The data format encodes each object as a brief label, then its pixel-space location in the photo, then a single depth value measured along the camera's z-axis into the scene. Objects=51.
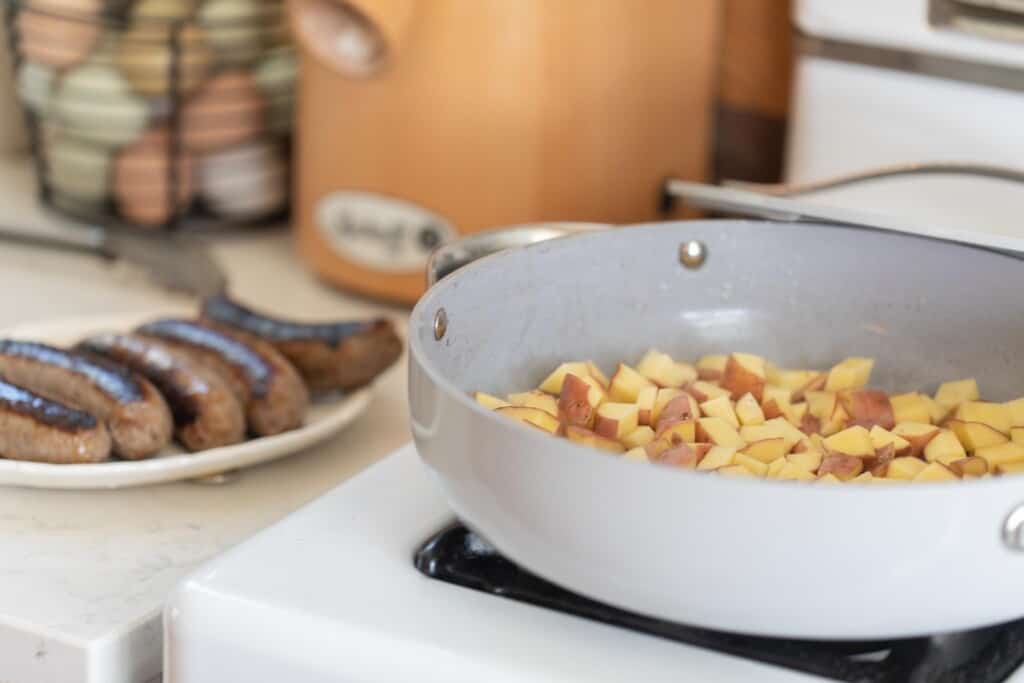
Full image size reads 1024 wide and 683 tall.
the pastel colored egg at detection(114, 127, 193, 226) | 1.43
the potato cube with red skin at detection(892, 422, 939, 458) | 1.06
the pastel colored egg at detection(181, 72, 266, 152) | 1.43
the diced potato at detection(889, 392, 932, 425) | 1.09
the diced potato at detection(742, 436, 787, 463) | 1.04
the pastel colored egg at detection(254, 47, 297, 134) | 1.45
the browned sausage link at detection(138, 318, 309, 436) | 1.18
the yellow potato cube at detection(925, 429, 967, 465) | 1.04
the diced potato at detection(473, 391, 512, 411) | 1.04
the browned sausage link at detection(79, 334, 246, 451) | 1.16
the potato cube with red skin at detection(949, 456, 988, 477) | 1.03
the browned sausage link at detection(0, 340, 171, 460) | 1.13
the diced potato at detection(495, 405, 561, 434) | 1.03
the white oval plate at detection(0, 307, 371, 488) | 1.12
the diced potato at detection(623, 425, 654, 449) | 1.05
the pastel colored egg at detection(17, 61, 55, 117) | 1.44
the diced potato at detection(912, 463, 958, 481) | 1.01
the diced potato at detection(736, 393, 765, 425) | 1.07
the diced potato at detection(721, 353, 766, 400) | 1.10
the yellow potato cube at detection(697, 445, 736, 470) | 1.02
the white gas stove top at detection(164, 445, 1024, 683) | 0.95
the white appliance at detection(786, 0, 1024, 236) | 1.23
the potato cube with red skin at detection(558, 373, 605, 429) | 1.05
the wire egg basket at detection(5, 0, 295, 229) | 1.41
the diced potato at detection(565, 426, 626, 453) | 1.03
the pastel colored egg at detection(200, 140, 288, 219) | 1.46
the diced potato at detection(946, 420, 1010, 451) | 1.06
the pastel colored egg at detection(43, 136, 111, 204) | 1.44
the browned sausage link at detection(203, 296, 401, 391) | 1.22
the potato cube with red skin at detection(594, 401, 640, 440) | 1.05
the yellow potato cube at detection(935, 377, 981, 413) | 1.10
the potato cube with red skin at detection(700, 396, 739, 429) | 1.07
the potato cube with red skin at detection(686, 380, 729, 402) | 1.08
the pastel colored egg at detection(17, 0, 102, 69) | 1.41
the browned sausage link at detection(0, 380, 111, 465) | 1.12
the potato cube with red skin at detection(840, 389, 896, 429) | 1.08
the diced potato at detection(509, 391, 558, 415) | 1.06
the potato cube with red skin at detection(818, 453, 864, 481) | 1.02
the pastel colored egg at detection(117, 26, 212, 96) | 1.41
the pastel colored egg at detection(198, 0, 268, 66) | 1.42
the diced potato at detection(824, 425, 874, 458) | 1.05
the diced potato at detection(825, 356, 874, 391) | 1.11
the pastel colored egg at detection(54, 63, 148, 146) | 1.41
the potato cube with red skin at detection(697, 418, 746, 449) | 1.05
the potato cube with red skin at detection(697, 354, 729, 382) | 1.12
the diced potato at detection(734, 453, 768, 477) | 1.02
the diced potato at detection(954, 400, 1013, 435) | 1.07
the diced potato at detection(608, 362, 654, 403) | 1.08
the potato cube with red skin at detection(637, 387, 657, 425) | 1.06
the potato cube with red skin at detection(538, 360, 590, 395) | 1.08
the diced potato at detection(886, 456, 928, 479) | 1.02
